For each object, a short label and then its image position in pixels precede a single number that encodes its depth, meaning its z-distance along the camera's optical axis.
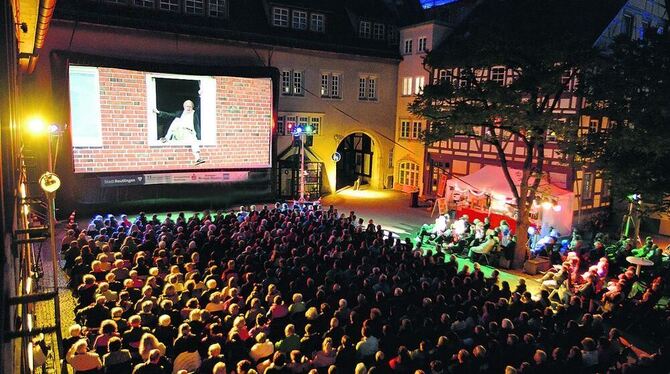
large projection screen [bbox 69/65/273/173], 20.33
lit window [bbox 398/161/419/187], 31.17
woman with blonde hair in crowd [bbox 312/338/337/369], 7.76
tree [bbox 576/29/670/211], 12.78
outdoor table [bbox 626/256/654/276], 13.23
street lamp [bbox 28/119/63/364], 5.92
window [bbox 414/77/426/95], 30.52
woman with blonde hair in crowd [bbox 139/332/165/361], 7.25
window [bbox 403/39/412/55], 31.36
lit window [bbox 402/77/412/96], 31.49
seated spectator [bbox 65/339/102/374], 7.12
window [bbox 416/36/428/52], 30.14
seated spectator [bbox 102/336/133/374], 7.24
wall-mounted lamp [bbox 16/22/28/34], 8.19
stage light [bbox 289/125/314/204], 22.77
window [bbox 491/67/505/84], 24.94
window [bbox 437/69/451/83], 28.54
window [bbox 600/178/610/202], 24.02
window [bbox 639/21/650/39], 23.80
